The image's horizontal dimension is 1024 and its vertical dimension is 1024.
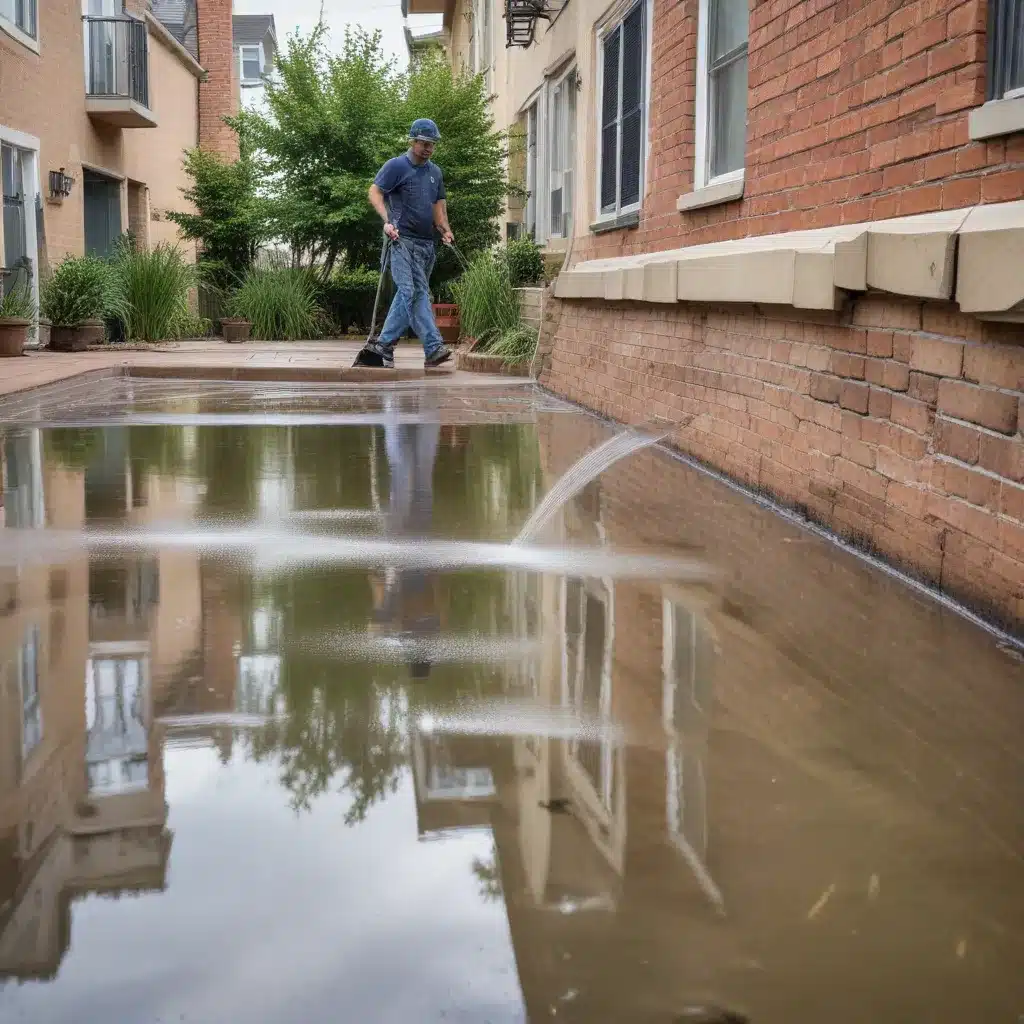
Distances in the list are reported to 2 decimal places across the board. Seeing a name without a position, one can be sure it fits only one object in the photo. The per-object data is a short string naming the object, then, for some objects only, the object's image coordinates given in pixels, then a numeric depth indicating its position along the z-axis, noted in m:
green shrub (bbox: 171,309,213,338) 20.33
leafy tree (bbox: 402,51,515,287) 18.64
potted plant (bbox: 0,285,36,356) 14.39
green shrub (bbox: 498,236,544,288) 14.70
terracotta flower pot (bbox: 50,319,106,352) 16.28
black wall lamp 19.02
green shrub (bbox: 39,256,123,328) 16.58
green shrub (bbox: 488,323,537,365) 13.54
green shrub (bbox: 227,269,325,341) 19.48
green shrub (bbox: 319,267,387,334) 19.83
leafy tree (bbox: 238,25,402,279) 19.31
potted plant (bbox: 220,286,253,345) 19.45
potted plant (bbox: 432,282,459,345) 17.80
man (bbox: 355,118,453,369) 12.21
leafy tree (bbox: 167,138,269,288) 22.80
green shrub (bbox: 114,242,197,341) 18.27
